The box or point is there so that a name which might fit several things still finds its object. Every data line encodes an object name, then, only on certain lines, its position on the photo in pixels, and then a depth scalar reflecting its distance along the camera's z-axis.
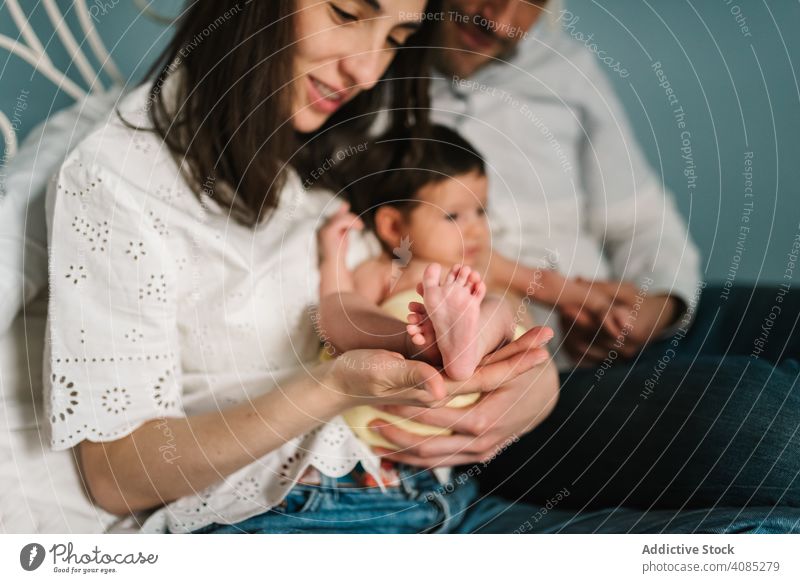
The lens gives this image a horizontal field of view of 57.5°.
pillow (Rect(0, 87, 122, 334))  0.55
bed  0.55
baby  0.59
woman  0.53
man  0.63
